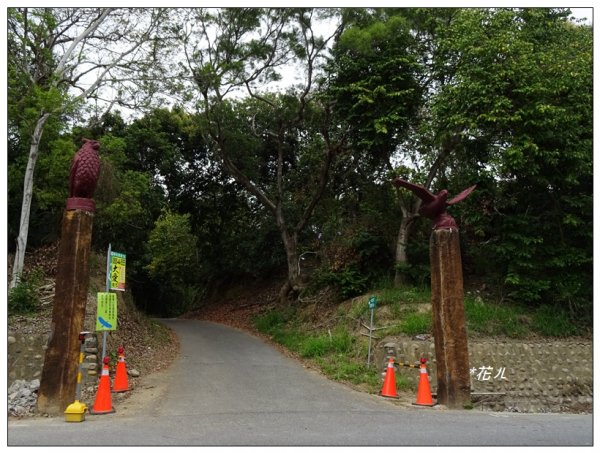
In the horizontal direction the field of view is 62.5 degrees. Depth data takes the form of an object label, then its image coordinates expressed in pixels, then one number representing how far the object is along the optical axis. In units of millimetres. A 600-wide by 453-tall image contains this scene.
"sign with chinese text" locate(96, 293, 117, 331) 8312
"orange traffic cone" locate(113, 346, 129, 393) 9367
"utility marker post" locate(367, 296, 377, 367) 11159
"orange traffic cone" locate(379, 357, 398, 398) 9406
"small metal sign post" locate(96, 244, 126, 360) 8344
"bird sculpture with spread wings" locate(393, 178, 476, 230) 8859
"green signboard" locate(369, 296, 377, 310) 11156
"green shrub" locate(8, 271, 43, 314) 12391
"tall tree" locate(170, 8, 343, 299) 17406
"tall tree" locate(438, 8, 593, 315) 12344
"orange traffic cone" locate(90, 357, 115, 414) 7672
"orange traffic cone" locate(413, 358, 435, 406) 8500
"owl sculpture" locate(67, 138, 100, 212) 8000
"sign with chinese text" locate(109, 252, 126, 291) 9180
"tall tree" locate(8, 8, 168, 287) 12422
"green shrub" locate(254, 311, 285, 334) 18402
